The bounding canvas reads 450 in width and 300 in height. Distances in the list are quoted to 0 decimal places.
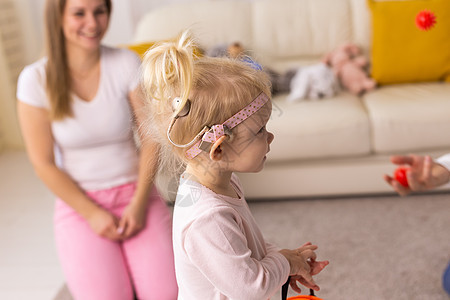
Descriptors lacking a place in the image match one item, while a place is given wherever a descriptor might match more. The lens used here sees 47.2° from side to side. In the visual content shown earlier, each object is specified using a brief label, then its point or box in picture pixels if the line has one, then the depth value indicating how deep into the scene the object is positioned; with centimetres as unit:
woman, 152
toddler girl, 91
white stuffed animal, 244
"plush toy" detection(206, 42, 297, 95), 258
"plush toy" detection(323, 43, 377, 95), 255
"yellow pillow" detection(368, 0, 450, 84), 248
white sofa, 216
